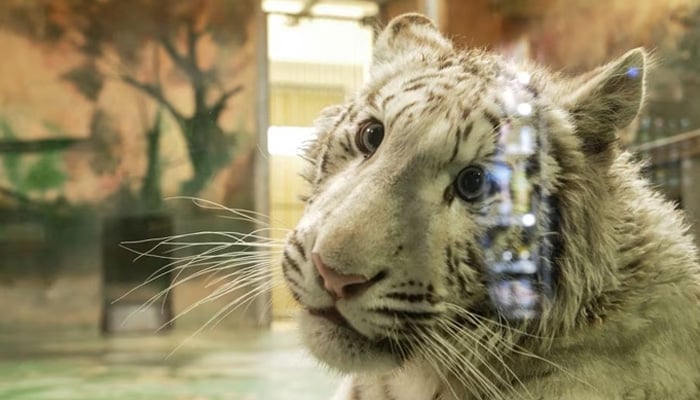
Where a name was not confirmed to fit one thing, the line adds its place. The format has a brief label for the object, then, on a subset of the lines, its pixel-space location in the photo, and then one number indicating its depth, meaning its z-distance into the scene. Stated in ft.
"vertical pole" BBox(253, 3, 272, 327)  6.42
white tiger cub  3.13
